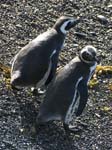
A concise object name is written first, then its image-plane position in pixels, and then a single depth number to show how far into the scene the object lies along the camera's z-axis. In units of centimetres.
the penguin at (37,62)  1081
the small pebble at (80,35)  1399
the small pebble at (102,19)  1484
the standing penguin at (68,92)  1038
